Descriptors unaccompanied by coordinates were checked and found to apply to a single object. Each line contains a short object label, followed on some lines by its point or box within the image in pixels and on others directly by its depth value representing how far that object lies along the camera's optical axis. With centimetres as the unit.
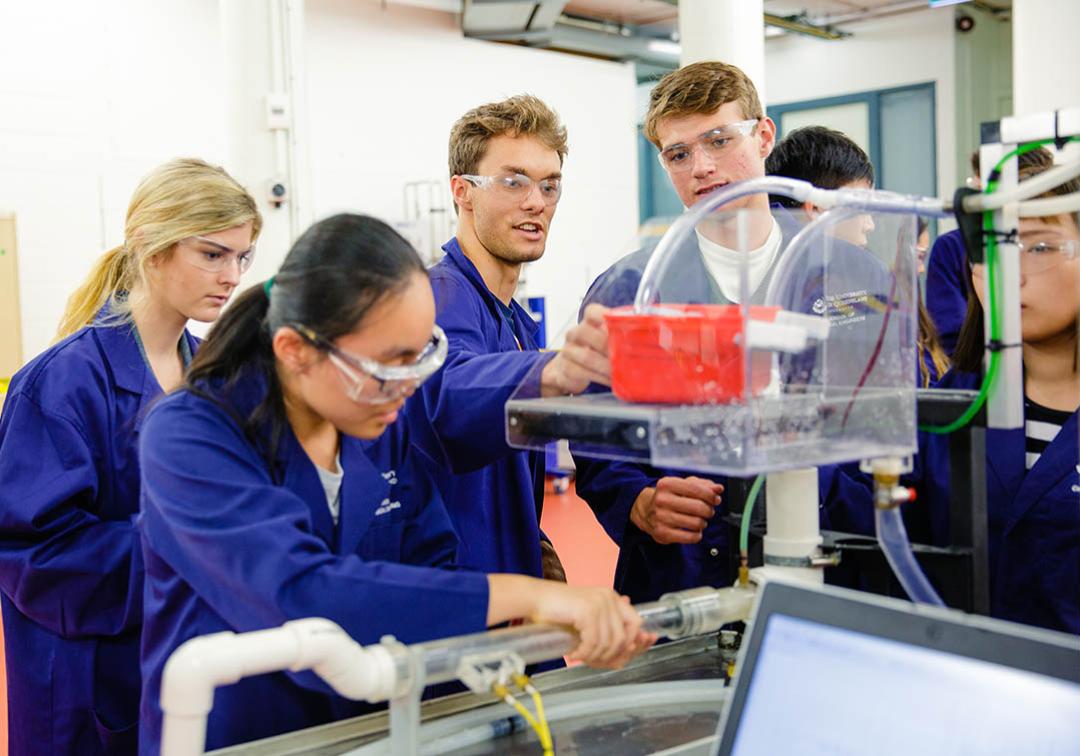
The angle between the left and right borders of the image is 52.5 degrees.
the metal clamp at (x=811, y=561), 115
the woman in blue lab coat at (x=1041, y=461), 134
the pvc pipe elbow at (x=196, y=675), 91
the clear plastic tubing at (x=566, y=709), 117
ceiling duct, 629
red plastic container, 104
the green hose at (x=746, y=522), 123
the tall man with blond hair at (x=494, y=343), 149
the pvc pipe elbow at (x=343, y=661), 94
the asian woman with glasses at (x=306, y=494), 112
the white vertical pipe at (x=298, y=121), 410
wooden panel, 483
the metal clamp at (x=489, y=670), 100
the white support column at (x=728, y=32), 437
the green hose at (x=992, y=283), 104
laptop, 77
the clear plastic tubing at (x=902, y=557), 109
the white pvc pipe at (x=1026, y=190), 94
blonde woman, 173
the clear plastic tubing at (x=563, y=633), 100
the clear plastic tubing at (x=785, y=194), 114
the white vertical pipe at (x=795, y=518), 114
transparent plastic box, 105
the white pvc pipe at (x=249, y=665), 92
